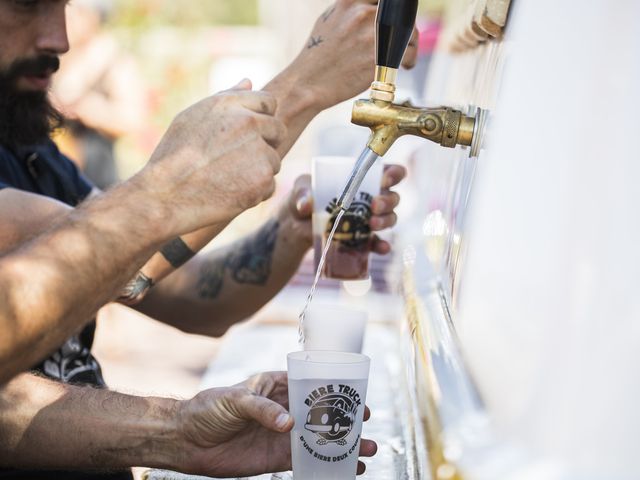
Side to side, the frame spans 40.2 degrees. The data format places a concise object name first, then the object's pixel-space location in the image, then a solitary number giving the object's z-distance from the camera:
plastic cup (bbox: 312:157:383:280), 2.05
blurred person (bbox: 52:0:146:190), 6.32
